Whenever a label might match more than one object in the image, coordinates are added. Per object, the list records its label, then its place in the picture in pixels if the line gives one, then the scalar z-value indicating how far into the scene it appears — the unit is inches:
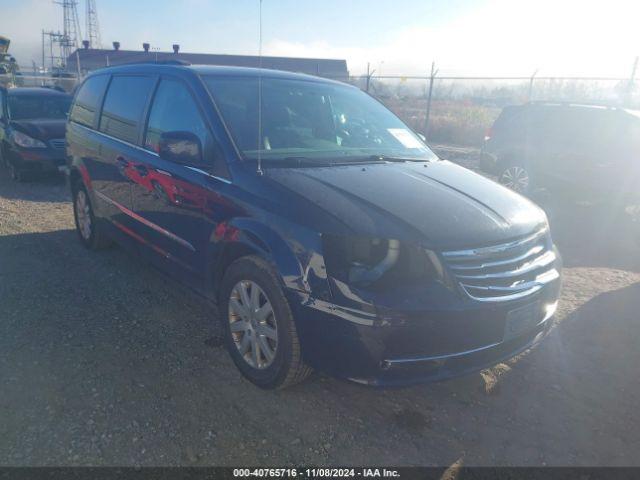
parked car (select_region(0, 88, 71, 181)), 342.6
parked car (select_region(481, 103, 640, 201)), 303.9
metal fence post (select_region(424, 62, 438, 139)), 590.9
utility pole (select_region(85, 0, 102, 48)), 2910.2
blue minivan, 97.7
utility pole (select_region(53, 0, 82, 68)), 2790.4
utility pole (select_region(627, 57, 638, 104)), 473.6
